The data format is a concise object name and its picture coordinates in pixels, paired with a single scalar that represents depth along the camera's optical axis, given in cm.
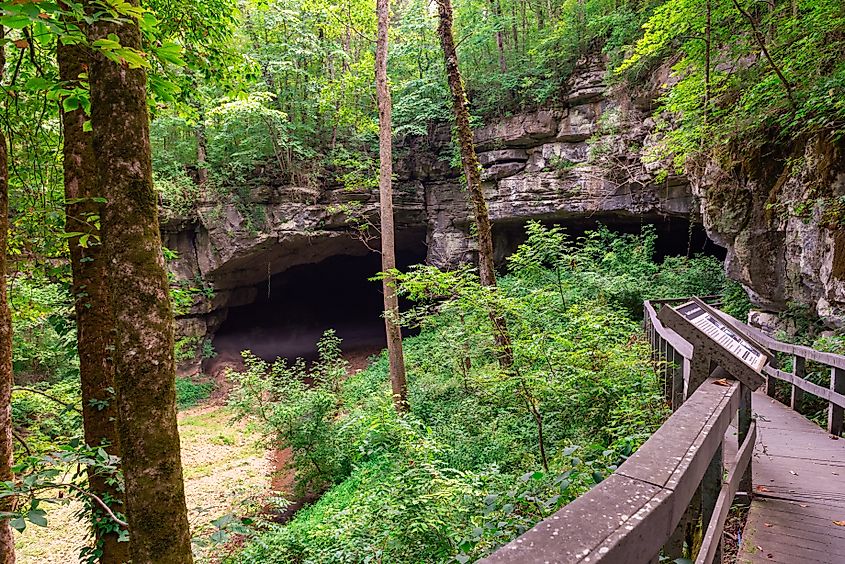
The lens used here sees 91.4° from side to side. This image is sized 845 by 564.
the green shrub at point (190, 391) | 1509
